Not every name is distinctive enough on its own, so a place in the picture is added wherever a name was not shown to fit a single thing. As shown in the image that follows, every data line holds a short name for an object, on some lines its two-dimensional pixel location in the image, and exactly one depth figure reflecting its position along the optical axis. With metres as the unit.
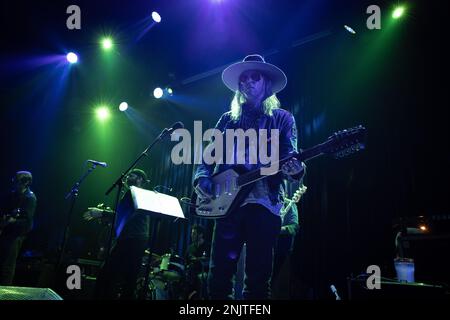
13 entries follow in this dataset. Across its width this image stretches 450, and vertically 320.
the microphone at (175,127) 4.10
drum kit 6.44
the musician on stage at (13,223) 5.45
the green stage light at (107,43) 7.42
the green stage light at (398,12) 6.02
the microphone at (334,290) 4.84
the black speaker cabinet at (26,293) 1.82
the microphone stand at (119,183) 3.93
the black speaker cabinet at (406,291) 3.03
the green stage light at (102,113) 9.59
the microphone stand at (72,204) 4.63
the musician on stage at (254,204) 2.20
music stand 3.49
